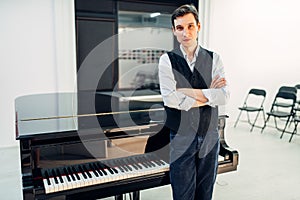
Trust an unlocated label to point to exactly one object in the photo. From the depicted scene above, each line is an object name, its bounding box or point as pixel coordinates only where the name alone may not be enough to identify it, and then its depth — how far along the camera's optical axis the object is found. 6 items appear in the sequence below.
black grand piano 1.46
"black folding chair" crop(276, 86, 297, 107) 5.14
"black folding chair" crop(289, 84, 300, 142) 4.39
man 1.43
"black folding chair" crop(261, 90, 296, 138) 4.56
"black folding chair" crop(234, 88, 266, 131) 5.09
